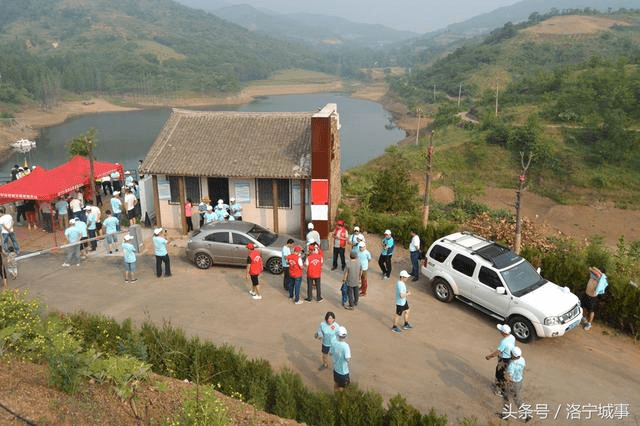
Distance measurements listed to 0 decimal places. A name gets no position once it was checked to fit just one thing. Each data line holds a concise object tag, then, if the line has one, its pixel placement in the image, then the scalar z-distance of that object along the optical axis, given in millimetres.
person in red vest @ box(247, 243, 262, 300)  13703
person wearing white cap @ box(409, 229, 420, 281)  15188
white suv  11672
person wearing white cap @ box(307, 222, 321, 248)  15514
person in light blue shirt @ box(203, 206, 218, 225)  17609
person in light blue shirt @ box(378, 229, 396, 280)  14984
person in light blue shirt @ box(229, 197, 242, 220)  18375
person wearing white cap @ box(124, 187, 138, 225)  19359
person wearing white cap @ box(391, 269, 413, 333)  11891
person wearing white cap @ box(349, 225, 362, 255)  14148
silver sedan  15656
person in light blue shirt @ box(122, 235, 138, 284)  14773
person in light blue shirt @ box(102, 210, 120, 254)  16469
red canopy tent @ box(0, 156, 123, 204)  18453
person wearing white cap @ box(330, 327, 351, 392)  9398
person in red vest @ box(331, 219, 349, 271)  15609
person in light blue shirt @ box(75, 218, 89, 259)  16141
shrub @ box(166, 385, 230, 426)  7212
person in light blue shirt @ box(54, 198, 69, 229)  19250
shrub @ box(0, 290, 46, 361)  9602
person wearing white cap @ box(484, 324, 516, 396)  9609
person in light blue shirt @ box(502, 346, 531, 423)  9180
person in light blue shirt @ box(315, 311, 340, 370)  9906
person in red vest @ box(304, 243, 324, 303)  13336
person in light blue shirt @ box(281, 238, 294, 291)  13703
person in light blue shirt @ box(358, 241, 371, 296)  13812
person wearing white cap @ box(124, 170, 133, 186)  21984
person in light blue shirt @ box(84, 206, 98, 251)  17219
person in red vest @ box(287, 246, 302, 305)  13359
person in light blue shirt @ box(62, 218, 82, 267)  15758
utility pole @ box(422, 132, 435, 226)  18400
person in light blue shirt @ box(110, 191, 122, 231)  18500
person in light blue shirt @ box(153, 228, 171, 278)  14984
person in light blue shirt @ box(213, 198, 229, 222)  17594
